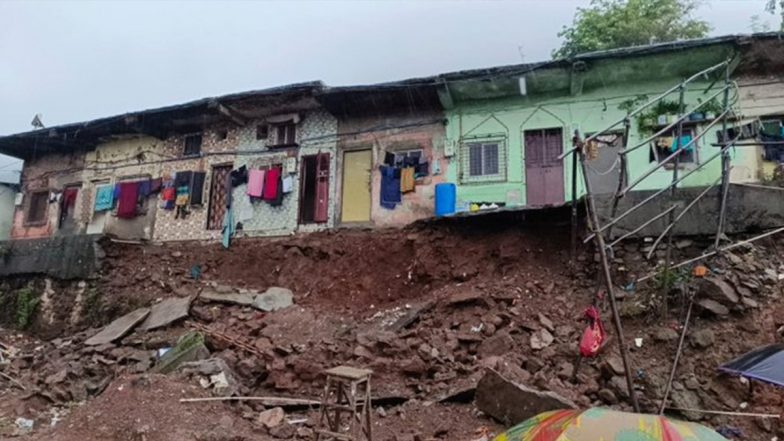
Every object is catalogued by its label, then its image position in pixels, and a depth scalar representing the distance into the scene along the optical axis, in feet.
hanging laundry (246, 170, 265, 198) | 46.80
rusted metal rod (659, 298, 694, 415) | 22.34
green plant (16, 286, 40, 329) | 47.83
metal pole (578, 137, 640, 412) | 19.57
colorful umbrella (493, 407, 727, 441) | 11.33
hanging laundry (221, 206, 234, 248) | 46.96
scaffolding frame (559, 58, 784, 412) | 19.75
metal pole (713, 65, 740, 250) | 24.67
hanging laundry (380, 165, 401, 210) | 43.32
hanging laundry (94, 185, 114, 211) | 53.01
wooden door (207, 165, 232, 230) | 48.75
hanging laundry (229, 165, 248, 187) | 48.37
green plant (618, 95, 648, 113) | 39.34
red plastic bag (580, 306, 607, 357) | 23.80
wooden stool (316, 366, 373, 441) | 19.75
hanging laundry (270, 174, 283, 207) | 46.57
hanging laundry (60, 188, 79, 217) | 55.77
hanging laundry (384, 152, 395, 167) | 44.21
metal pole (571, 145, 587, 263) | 23.51
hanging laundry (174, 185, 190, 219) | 49.73
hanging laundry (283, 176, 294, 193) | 46.50
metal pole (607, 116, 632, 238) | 21.17
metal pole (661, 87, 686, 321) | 26.27
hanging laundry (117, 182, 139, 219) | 51.67
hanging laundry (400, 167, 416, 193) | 42.83
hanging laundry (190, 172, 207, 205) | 49.44
